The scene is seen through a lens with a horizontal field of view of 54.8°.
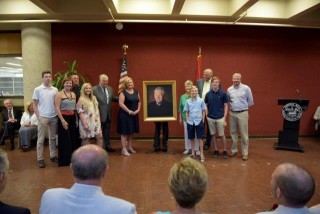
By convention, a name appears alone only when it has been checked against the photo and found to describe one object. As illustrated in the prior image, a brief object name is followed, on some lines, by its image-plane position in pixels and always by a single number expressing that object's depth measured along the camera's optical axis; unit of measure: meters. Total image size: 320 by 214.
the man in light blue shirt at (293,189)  1.49
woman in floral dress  5.12
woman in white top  6.44
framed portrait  6.01
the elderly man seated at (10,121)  6.73
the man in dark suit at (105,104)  6.28
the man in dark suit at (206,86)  6.20
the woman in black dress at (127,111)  5.90
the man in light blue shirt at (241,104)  5.55
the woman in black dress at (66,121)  4.92
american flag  7.07
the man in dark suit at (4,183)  1.45
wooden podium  6.23
